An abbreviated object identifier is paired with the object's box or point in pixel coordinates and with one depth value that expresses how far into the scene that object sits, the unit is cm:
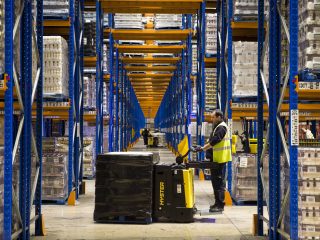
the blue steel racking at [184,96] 1627
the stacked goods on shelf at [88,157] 1572
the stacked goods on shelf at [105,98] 2027
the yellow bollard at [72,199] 1127
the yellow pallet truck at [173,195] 941
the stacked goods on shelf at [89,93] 1576
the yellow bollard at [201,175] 1664
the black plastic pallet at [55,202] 1135
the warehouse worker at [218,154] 1026
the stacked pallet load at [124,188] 920
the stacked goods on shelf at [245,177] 1116
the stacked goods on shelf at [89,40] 1542
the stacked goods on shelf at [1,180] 640
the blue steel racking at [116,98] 1490
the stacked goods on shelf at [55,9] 1160
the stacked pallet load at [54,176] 1117
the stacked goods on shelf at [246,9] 1162
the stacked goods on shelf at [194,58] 2072
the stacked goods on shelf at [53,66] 1117
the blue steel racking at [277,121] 609
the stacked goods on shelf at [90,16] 1792
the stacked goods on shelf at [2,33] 634
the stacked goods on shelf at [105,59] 1925
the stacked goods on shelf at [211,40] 1606
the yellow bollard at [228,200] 1145
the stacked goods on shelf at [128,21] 2039
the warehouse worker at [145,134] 4150
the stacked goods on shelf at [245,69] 1154
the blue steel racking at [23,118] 625
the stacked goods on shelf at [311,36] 625
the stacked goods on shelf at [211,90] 1716
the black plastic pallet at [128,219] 920
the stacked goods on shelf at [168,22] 2070
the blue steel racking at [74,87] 1152
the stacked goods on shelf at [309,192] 629
